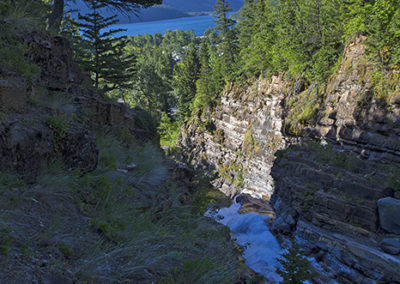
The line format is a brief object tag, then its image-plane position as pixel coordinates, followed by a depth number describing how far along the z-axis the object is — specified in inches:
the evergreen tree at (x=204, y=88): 1525.0
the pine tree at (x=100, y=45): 665.6
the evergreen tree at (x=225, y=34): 1434.5
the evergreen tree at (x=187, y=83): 1850.4
